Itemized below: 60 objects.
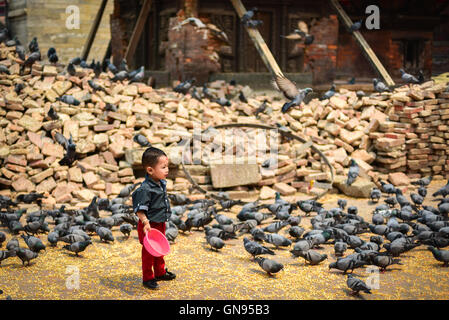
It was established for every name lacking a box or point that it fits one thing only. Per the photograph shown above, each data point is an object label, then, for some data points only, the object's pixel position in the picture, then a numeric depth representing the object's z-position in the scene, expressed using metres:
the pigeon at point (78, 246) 6.21
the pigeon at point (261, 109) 12.30
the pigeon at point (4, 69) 12.50
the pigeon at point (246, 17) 12.83
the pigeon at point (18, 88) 11.62
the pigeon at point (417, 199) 8.52
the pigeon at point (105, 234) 6.82
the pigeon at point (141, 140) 10.09
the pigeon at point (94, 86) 11.83
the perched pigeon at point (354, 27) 13.51
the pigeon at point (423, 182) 10.06
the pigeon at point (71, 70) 12.38
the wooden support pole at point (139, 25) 15.36
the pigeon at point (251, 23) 13.00
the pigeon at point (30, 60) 12.84
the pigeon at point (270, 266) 5.54
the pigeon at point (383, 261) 5.68
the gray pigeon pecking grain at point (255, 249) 6.05
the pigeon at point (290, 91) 9.25
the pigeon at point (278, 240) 6.52
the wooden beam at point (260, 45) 12.24
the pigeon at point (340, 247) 6.18
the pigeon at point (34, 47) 13.95
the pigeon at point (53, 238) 6.58
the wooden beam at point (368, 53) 13.18
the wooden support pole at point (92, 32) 17.38
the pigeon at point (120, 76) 12.75
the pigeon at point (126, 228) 7.05
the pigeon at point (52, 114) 10.53
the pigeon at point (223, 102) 12.43
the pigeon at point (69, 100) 11.02
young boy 4.89
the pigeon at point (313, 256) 5.93
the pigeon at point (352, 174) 9.92
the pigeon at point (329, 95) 12.50
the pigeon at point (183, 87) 12.88
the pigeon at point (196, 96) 12.66
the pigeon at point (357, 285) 4.89
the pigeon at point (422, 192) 9.13
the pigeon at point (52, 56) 13.97
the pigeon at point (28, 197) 8.73
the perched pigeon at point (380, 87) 12.58
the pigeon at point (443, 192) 9.20
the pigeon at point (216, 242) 6.50
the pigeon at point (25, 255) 5.84
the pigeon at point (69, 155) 9.57
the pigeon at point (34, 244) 6.22
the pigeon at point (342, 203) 8.59
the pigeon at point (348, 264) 5.53
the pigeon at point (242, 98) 13.03
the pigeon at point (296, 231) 6.86
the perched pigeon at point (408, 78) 12.35
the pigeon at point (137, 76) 13.06
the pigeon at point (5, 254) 5.82
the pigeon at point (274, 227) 7.06
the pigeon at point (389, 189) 9.59
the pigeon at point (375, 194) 9.33
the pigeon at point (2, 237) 6.56
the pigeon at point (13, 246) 6.06
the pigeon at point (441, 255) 5.82
